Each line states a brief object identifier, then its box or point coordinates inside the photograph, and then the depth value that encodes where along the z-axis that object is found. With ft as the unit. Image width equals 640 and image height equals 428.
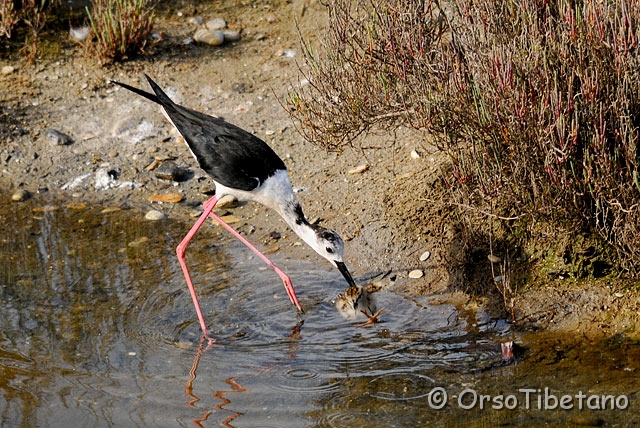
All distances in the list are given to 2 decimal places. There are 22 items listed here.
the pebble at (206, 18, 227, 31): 51.29
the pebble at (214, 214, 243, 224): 40.27
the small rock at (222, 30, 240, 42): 50.57
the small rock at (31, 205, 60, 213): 41.27
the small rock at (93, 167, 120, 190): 43.06
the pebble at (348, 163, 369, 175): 40.32
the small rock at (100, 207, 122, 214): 41.22
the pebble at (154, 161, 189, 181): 42.75
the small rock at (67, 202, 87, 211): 41.55
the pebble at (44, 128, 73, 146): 44.98
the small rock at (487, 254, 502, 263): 32.68
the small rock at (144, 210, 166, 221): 40.57
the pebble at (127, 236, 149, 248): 38.42
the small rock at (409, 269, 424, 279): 34.47
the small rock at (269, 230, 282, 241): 38.88
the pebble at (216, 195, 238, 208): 41.09
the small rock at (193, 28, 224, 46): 50.08
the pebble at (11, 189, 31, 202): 42.19
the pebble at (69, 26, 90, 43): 48.67
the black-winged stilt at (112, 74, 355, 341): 33.83
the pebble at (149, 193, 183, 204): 41.78
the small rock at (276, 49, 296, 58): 49.03
